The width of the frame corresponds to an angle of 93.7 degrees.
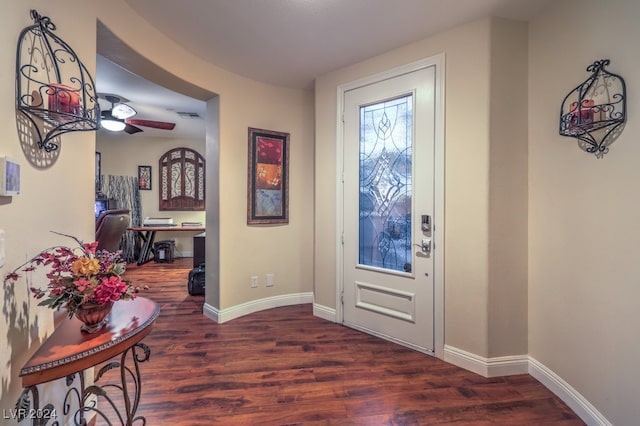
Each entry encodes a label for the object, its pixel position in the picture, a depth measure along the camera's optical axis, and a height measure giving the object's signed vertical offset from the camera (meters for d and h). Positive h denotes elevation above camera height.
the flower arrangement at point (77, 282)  1.04 -0.26
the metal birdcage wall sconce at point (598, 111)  1.50 +0.53
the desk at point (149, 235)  5.84 -0.49
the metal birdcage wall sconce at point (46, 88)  1.10 +0.47
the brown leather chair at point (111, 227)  3.74 -0.22
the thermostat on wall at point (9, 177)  0.94 +0.11
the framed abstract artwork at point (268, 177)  3.30 +0.39
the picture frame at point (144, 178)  6.34 +0.69
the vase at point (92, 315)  1.08 -0.39
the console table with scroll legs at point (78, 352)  0.91 -0.47
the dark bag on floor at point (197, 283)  3.98 -0.96
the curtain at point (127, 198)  6.02 +0.26
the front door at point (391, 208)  2.39 +0.04
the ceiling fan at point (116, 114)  3.75 +1.25
